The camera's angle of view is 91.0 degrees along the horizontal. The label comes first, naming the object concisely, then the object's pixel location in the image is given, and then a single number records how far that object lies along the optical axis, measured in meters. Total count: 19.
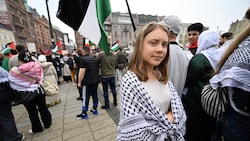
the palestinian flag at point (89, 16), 1.77
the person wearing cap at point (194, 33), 2.56
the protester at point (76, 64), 4.52
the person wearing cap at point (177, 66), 1.62
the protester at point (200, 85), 1.52
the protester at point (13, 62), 4.45
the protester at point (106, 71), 4.19
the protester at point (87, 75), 3.46
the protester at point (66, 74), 8.88
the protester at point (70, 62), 7.63
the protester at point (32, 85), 2.74
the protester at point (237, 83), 0.83
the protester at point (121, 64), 6.22
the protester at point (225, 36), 3.88
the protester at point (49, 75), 4.75
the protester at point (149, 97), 0.97
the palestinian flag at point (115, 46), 7.32
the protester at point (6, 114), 2.45
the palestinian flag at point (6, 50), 5.94
